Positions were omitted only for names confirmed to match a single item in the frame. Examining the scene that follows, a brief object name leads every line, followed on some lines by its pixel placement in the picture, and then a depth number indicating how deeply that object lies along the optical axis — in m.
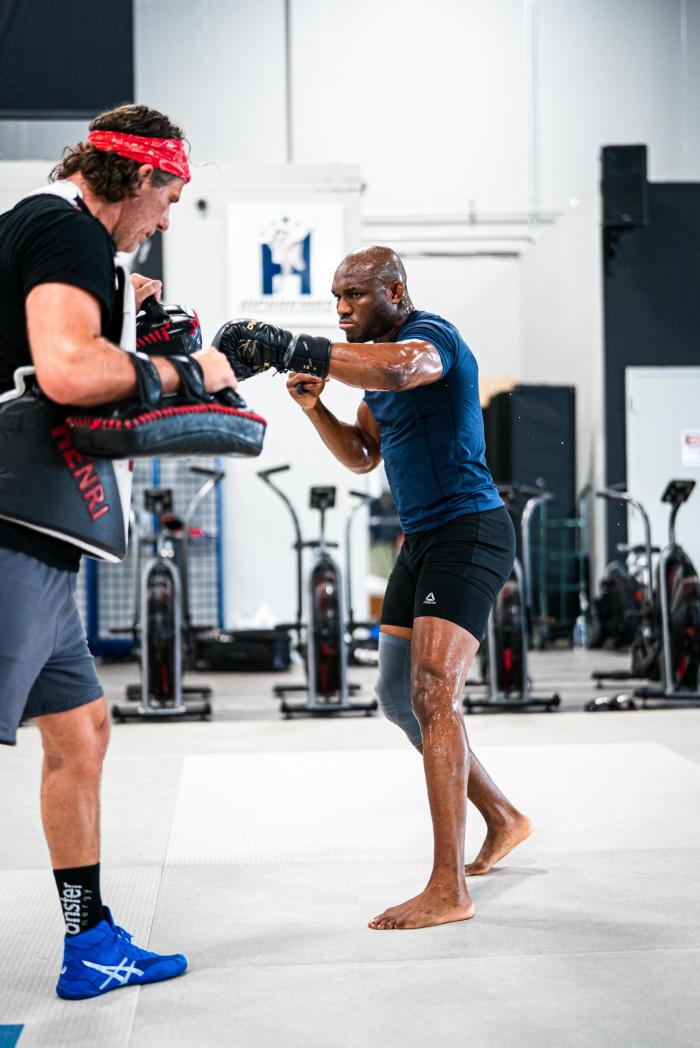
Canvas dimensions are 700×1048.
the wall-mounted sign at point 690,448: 8.73
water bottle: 10.60
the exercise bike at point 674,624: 6.59
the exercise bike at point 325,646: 6.48
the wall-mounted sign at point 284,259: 9.73
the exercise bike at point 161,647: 6.44
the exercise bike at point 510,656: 6.52
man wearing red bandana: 2.10
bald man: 2.83
